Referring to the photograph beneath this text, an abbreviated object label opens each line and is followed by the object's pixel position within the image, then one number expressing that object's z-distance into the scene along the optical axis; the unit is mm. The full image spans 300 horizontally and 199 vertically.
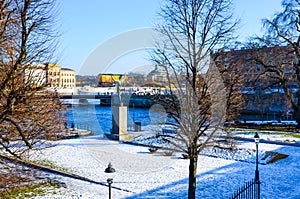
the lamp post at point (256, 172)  11406
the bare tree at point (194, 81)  9273
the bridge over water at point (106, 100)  74688
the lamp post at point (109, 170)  9249
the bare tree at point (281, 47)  27177
